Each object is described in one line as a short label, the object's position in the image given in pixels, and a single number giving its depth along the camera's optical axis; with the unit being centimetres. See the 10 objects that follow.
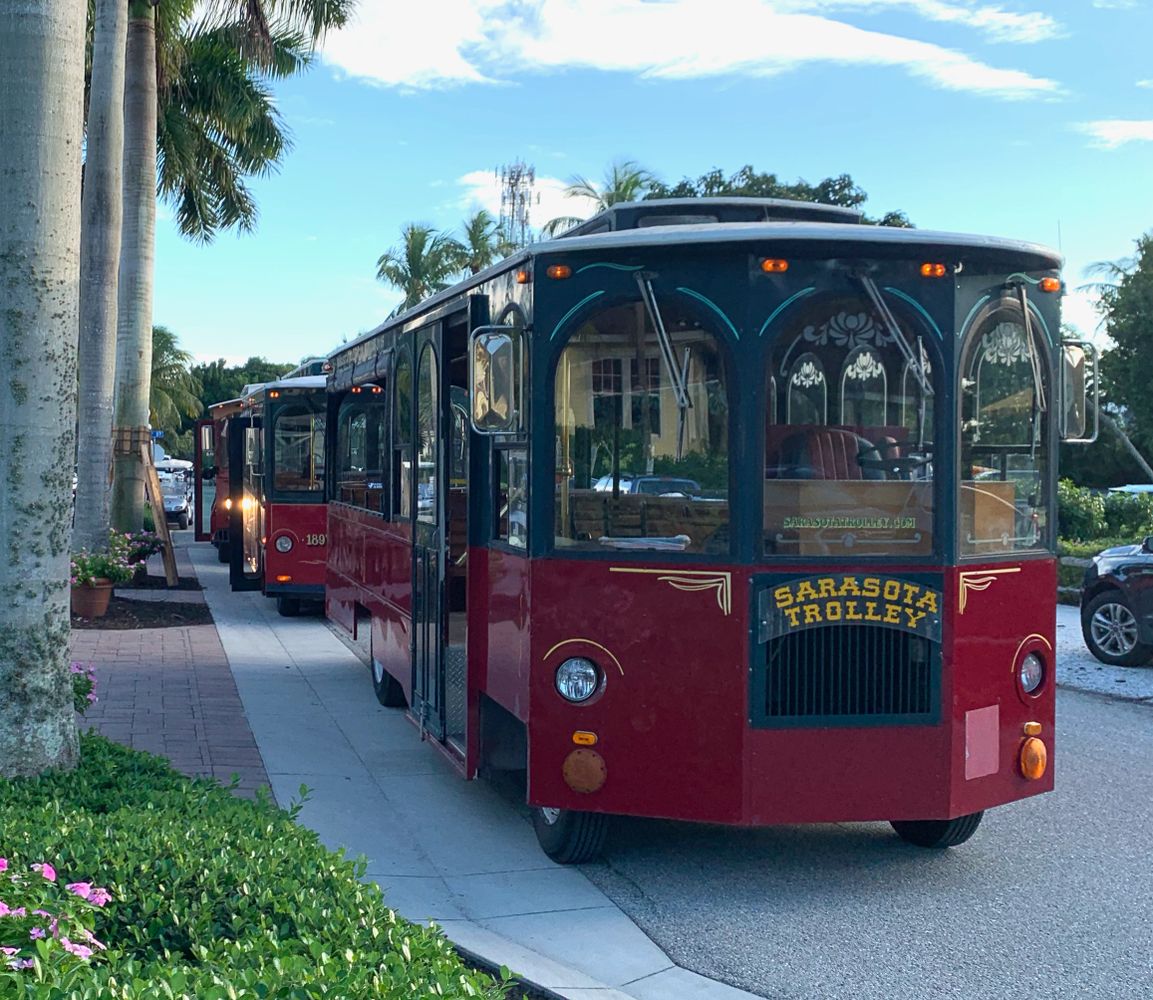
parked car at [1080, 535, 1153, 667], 1214
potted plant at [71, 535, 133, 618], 1448
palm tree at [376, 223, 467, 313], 5038
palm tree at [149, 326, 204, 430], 7025
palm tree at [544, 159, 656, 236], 3950
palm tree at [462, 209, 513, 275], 4872
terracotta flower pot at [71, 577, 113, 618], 1451
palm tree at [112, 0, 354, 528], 1828
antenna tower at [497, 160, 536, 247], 5016
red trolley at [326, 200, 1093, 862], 570
